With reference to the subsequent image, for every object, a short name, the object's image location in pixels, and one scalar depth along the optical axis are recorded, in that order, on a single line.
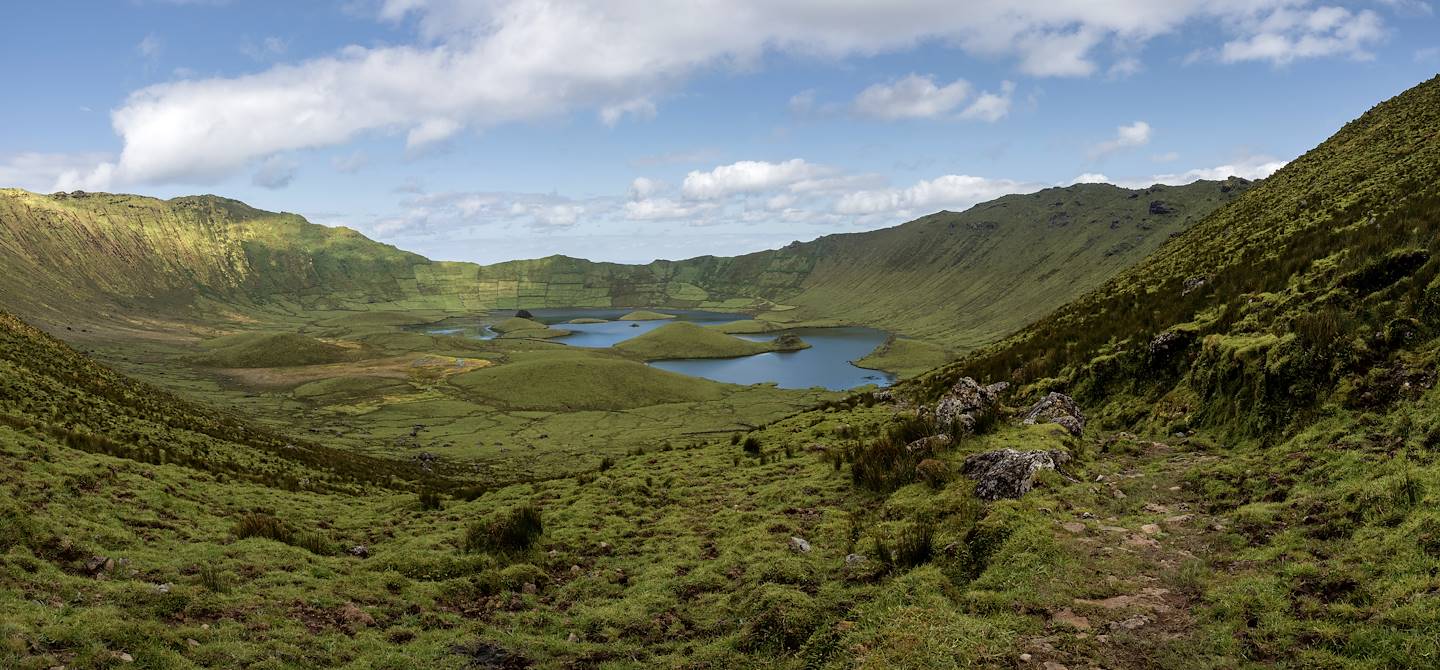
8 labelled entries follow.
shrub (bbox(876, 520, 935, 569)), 14.98
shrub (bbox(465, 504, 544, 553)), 20.30
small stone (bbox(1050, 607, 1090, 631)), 10.85
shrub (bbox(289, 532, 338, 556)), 20.16
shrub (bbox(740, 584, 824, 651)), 12.38
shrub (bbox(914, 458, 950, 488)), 19.66
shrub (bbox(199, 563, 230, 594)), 14.84
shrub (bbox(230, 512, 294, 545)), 20.28
